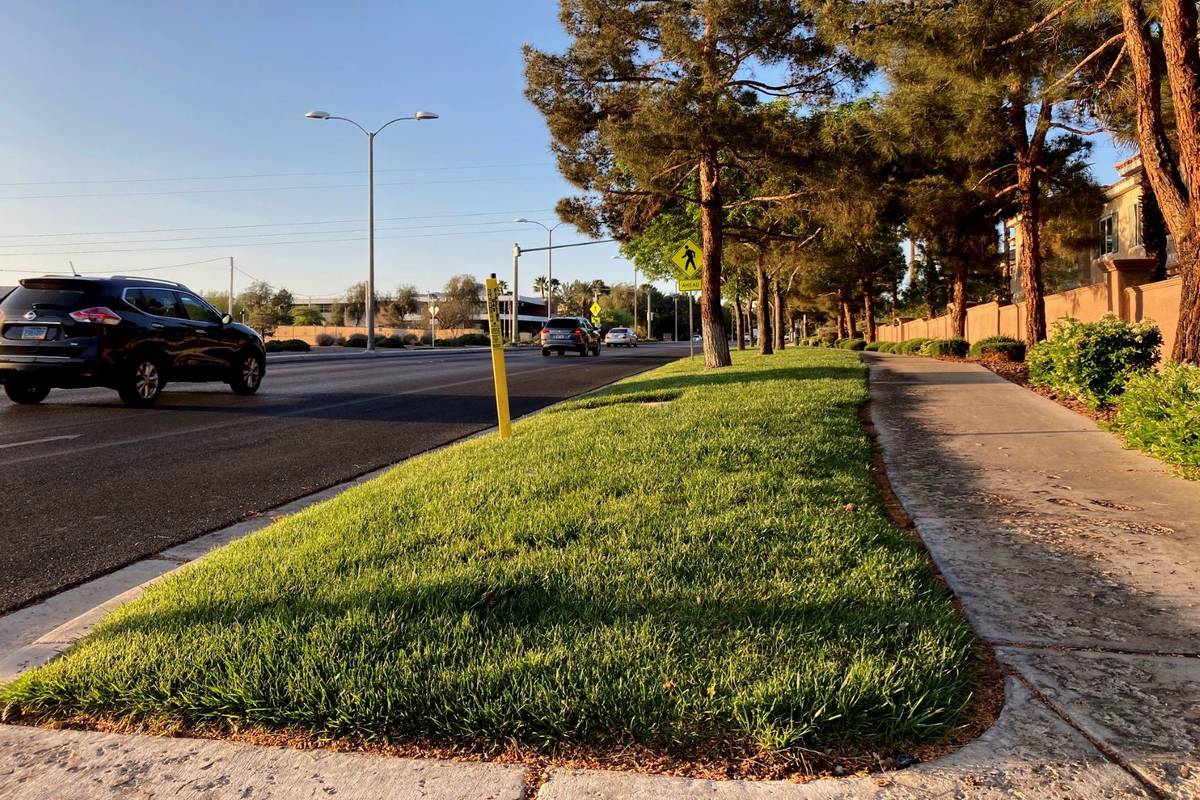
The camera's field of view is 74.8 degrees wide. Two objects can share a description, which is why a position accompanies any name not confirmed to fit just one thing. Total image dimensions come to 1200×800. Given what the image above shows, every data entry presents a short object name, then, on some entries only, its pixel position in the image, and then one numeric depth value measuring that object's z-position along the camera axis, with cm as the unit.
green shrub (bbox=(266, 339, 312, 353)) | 3906
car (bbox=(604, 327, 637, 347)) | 6259
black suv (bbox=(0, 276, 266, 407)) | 1052
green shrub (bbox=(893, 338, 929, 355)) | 2928
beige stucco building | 2998
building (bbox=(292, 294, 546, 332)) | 10819
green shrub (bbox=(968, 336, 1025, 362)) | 2094
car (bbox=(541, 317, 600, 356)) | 3459
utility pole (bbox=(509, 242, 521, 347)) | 5109
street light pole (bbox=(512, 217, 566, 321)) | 5308
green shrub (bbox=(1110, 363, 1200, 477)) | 592
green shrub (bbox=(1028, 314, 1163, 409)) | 959
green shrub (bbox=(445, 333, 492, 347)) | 6110
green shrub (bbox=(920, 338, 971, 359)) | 2497
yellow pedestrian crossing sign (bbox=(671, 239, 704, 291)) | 1723
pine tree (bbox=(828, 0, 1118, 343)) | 1112
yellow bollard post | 751
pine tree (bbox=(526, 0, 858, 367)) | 1451
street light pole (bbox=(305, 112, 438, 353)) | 3640
